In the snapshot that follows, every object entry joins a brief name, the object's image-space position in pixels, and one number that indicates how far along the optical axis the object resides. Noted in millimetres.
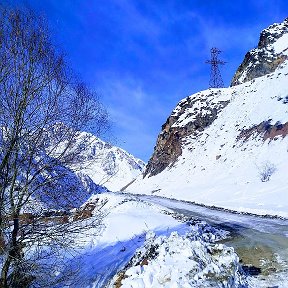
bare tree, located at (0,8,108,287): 6844
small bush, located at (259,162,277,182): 33738
